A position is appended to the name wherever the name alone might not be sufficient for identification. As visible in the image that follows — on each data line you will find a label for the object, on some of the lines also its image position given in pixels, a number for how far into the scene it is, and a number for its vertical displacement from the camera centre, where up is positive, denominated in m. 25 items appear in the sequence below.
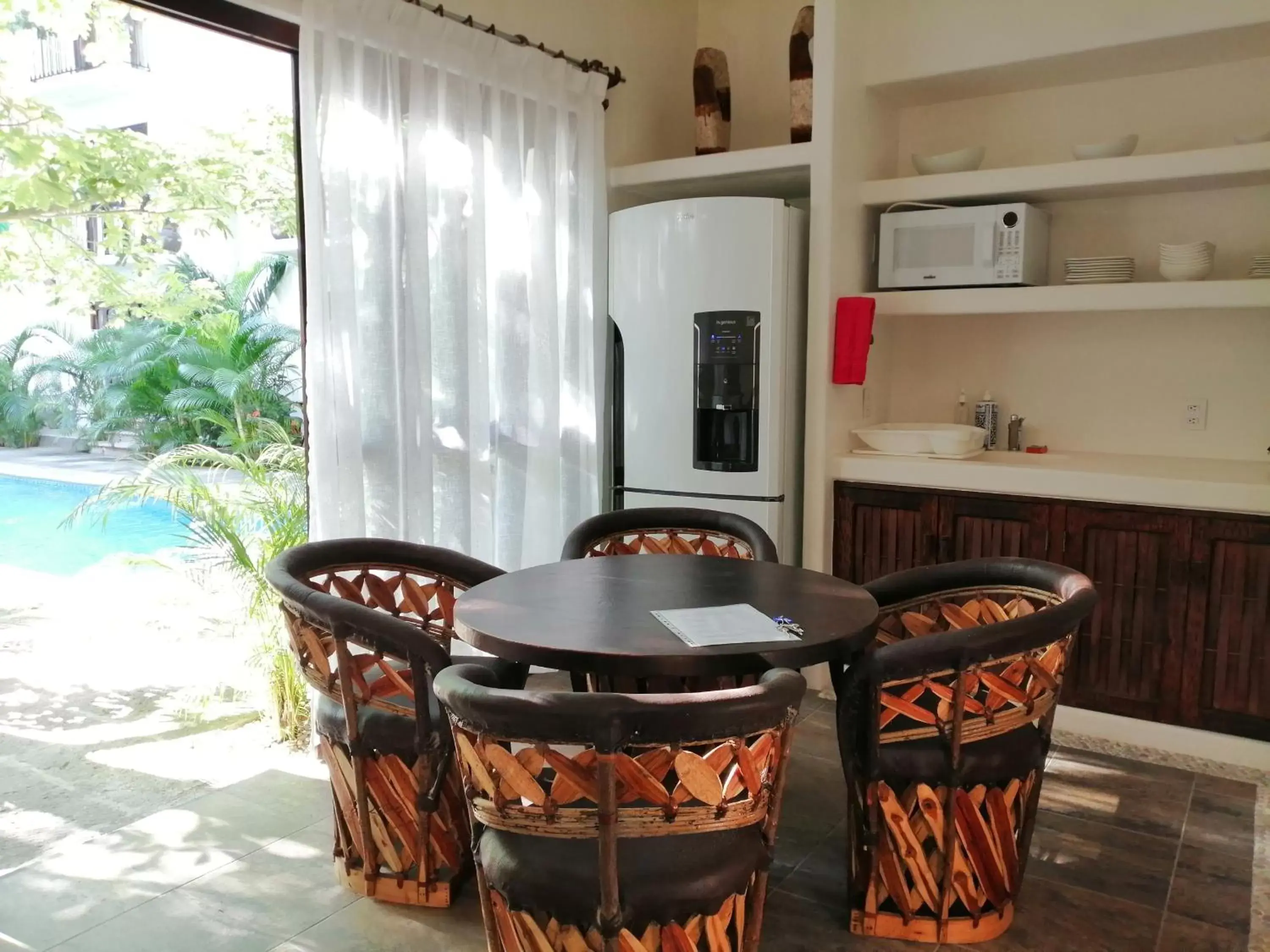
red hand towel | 3.50 +0.10
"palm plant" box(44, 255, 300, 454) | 5.75 -0.07
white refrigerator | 3.53 +0.05
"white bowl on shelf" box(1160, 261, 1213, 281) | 3.29 +0.32
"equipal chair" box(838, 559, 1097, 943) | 1.87 -0.79
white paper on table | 1.85 -0.50
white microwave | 3.46 +0.42
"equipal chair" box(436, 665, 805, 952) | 1.48 -0.70
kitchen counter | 3.01 -0.35
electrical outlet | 3.58 -0.17
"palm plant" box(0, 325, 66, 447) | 4.73 -0.17
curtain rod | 3.15 +1.10
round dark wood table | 1.77 -0.51
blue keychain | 1.90 -0.50
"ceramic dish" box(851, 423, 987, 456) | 3.55 -0.26
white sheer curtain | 2.85 +0.26
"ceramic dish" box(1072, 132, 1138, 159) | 3.32 +0.73
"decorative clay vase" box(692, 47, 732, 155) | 3.92 +1.04
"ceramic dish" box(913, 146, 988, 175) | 3.59 +0.74
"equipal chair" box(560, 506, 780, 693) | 2.98 -0.51
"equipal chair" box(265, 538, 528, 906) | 1.95 -0.78
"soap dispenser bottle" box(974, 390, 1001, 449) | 3.91 -0.20
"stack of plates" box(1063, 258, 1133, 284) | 3.39 +0.33
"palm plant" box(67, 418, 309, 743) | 3.15 -0.49
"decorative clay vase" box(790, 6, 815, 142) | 3.65 +1.06
